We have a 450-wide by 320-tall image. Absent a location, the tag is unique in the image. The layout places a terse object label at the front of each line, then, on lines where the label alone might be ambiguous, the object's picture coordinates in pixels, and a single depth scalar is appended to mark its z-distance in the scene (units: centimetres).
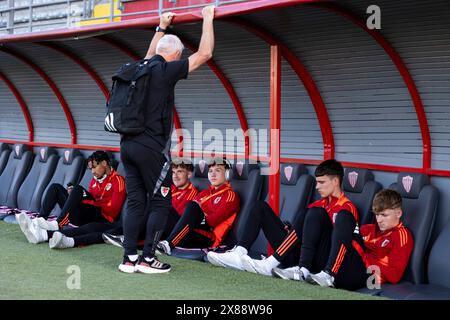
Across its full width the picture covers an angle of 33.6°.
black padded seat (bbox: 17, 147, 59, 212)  909
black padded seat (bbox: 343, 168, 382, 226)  568
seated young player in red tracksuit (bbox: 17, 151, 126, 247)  723
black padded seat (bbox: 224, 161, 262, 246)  655
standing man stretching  517
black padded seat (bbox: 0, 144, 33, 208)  952
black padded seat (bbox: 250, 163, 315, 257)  627
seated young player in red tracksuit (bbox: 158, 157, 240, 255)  636
